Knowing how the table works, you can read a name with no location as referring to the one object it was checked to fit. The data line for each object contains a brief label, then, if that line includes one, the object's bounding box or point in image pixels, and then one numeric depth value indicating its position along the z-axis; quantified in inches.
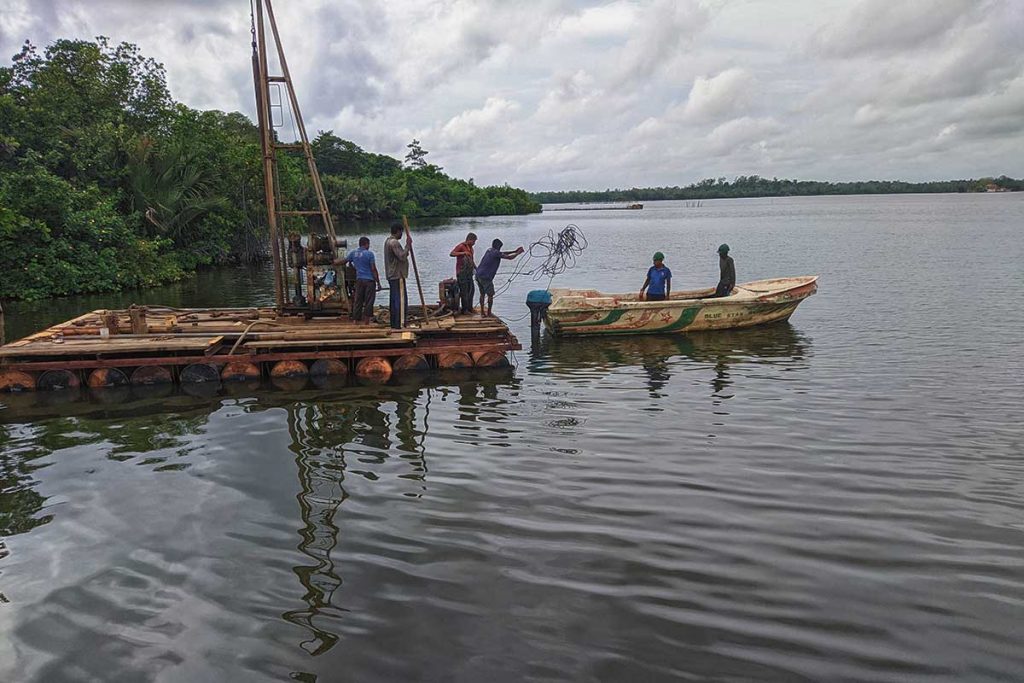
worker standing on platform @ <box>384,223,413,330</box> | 479.8
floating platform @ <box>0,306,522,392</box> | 438.9
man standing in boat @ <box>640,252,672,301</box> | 623.8
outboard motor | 606.2
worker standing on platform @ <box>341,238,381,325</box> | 507.8
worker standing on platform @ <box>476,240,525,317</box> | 546.9
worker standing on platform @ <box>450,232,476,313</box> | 553.9
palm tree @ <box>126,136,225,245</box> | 1066.7
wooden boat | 597.0
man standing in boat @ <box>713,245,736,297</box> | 619.2
